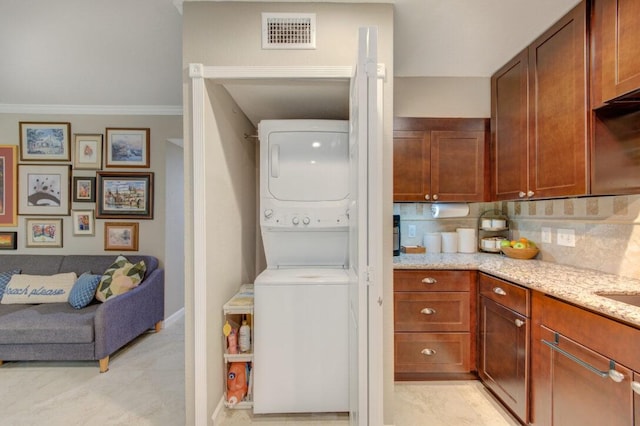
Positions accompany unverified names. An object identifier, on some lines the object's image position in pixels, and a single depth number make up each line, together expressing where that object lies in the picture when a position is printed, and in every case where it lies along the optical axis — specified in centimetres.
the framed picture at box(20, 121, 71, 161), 328
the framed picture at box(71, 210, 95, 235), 329
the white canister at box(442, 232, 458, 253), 271
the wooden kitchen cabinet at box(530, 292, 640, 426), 111
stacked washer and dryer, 181
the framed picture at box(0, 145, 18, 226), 327
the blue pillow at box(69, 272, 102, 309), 272
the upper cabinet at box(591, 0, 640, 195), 136
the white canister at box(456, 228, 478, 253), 265
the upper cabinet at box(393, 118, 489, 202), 249
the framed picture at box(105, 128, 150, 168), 329
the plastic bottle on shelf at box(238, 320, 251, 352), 190
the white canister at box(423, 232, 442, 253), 271
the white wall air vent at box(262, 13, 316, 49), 162
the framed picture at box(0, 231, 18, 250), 327
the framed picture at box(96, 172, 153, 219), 329
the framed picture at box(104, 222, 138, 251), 330
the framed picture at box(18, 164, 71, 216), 328
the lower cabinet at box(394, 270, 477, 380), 218
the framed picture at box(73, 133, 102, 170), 329
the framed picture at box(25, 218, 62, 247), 328
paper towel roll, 268
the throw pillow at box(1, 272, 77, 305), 283
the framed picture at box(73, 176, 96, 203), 329
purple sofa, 241
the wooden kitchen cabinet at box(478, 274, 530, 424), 167
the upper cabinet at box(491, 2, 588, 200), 159
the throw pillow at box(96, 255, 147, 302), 277
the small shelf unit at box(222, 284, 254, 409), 186
